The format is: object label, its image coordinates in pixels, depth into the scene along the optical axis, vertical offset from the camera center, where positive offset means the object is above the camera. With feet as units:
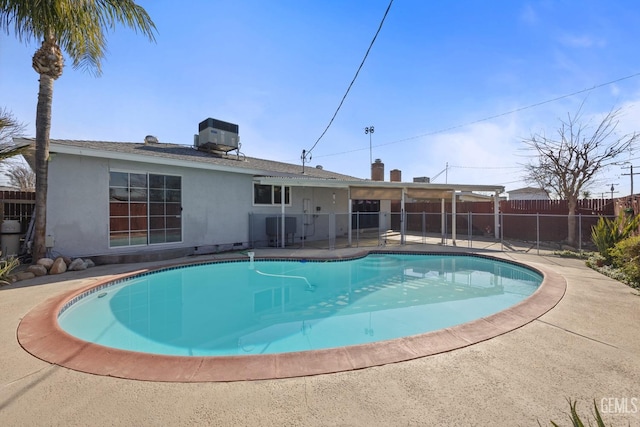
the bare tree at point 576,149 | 37.58 +8.88
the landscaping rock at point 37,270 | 21.43 -4.00
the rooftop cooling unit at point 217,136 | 43.09 +12.10
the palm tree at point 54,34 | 19.95 +13.46
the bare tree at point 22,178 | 76.40 +10.43
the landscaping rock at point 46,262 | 22.16 -3.56
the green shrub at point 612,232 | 24.82 -1.62
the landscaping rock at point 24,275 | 20.31 -4.22
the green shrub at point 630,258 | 18.54 -3.03
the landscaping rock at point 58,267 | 22.29 -3.95
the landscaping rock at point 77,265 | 23.55 -4.03
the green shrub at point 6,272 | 18.80 -3.73
